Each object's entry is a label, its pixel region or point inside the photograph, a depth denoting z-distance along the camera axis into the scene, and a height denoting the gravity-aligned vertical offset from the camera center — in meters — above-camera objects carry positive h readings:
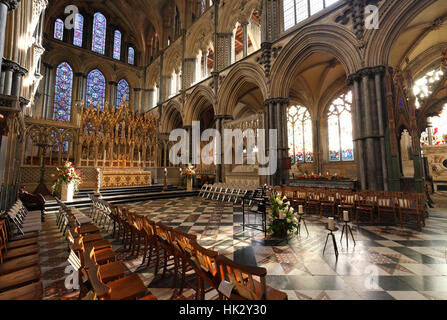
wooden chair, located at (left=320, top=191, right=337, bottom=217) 6.26 -0.81
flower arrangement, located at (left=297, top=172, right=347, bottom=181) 8.94 -0.06
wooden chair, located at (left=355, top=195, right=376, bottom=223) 5.54 -0.79
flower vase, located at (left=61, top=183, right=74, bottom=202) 8.00 -0.63
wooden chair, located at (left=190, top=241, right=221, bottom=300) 1.76 -0.86
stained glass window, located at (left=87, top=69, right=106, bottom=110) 20.02 +9.15
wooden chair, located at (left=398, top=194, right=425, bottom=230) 5.00 -0.76
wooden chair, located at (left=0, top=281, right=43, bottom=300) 1.69 -1.02
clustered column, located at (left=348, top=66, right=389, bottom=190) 7.20 +1.80
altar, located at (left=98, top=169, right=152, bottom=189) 10.69 -0.11
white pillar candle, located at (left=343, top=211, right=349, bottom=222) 3.38 -0.67
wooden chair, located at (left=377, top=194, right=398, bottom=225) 5.36 -0.78
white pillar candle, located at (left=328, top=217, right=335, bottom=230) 3.12 -0.75
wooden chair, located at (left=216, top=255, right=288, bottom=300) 1.33 -0.78
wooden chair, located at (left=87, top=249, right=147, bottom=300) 1.31 -1.01
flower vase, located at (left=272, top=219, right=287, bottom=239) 4.35 -1.11
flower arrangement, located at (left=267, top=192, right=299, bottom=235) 4.26 -0.91
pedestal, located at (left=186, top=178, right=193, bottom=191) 12.34 -0.49
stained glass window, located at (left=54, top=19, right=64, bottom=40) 18.50 +13.67
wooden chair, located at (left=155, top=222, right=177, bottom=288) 2.55 -0.90
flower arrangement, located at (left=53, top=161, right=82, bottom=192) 7.86 +0.01
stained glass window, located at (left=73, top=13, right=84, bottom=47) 19.53 +14.40
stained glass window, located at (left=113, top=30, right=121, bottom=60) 22.02 +14.42
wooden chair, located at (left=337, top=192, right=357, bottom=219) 5.85 -0.77
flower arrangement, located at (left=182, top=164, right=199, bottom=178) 11.86 +0.24
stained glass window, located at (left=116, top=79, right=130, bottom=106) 21.69 +9.58
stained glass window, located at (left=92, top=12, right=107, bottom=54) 20.66 +14.96
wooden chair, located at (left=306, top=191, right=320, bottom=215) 6.79 -0.90
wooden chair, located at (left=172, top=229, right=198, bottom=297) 2.10 -0.81
